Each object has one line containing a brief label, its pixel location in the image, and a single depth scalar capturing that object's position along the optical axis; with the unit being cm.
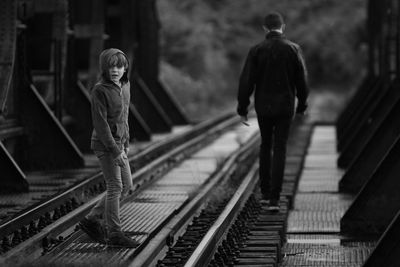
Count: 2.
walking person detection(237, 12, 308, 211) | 1720
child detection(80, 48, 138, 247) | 1295
